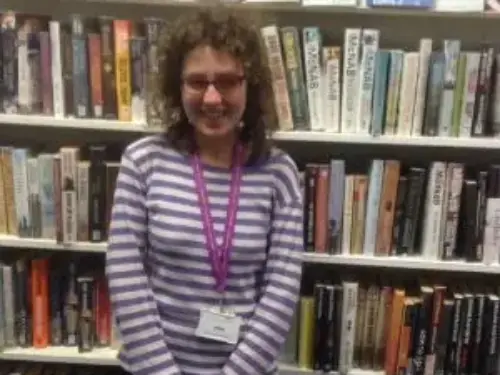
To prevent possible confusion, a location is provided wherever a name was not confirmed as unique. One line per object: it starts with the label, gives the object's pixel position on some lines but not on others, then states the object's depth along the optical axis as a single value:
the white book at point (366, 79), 1.58
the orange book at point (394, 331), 1.72
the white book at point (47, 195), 1.70
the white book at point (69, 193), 1.68
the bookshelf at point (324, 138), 1.62
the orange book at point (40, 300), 1.78
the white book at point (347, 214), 1.68
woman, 1.33
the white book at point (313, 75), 1.59
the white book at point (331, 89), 1.61
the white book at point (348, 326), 1.74
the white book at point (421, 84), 1.58
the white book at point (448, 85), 1.58
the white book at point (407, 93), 1.59
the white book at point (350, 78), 1.58
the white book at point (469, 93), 1.58
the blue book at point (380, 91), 1.59
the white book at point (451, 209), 1.65
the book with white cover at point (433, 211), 1.65
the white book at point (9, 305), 1.77
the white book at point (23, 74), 1.64
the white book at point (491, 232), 1.66
